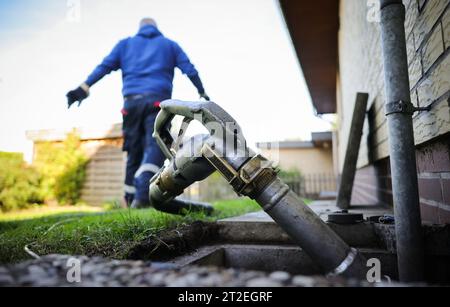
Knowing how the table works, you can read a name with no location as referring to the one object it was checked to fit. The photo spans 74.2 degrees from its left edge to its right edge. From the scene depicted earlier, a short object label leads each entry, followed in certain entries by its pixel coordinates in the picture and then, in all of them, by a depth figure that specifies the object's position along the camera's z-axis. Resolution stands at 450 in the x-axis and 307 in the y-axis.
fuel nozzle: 1.04
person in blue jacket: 3.48
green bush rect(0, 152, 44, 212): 8.58
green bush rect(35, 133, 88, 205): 10.56
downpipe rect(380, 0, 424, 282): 1.19
